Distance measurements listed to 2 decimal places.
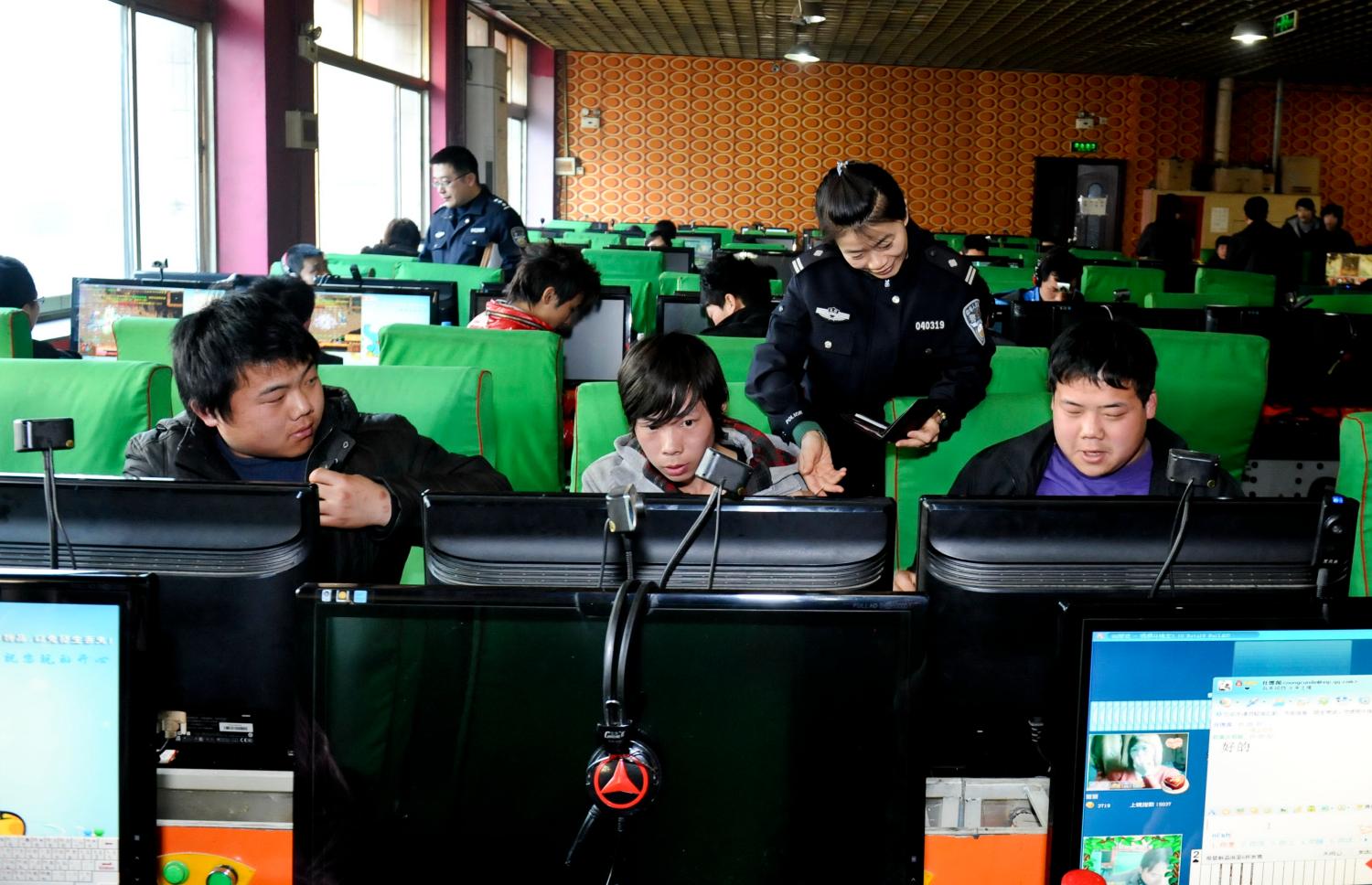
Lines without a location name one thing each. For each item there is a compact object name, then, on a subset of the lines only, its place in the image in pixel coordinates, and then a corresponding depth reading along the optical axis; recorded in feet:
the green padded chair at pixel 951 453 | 7.91
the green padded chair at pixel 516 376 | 10.36
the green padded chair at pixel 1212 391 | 9.54
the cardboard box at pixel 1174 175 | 50.88
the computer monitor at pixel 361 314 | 14.26
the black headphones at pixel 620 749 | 2.87
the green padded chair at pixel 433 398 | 7.95
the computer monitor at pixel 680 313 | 15.25
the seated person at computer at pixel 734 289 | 13.93
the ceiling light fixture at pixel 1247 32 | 33.88
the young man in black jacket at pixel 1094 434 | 6.57
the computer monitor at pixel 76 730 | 3.18
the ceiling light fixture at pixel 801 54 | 38.88
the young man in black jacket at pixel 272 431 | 5.84
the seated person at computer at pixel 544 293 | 12.48
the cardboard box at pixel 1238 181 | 49.96
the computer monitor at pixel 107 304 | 14.19
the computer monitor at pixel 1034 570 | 3.53
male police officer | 19.84
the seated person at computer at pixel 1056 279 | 17.37
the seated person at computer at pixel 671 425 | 6.53
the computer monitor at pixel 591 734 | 2.97
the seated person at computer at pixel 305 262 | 16.88
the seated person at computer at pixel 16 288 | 13.02
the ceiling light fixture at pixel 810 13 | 34.12
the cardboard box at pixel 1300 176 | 50.72
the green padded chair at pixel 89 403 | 7.82
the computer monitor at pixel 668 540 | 3.53
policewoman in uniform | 8.30
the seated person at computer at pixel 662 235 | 30.15
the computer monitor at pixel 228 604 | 3.53
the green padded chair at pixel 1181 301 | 16.60
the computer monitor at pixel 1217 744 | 3.17
